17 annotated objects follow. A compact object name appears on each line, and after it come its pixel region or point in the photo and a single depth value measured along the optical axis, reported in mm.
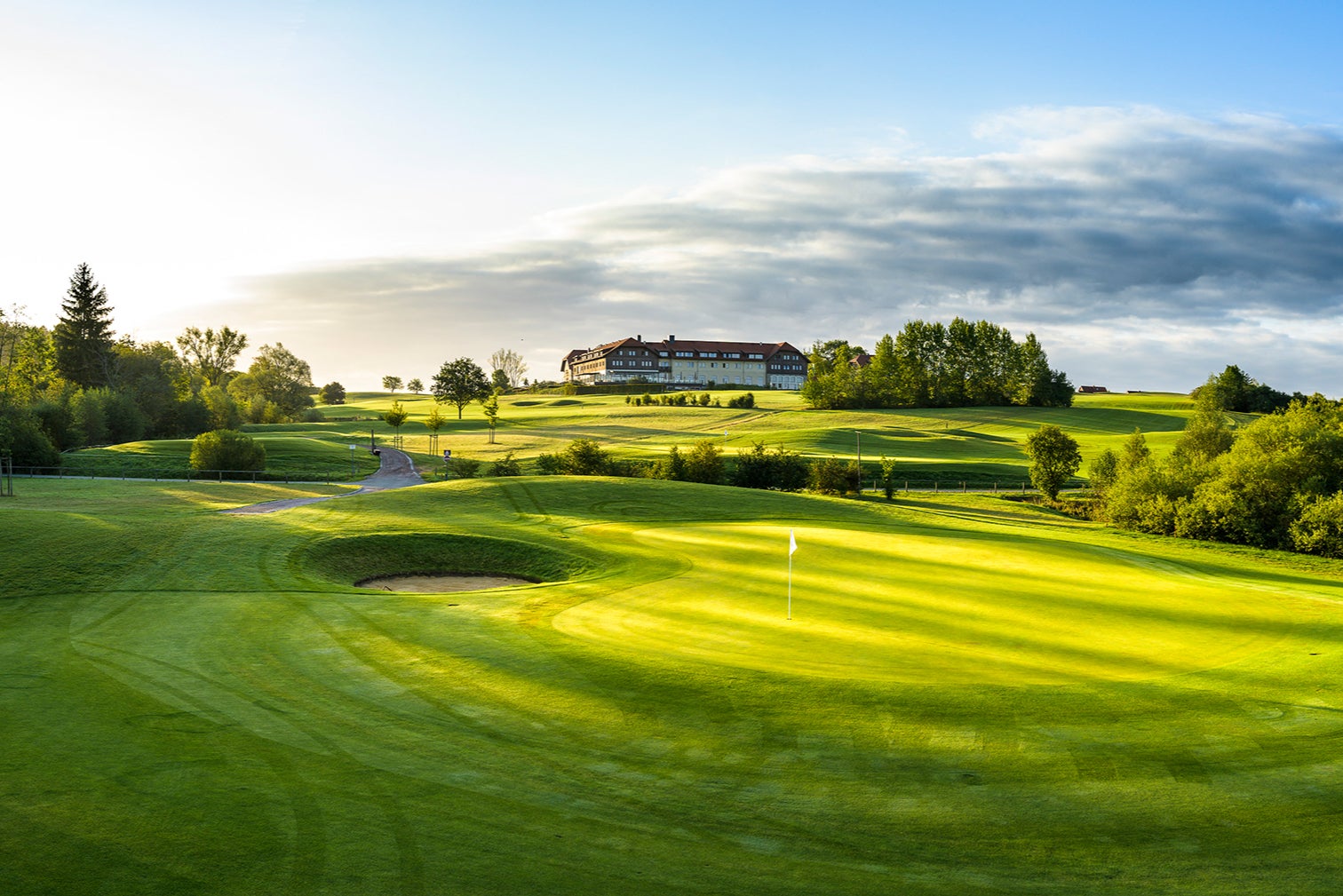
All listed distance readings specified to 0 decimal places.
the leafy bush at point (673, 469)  63500
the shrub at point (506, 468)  61562
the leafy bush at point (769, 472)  64812
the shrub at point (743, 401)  136750
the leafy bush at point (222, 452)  62906
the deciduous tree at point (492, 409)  105500
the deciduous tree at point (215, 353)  146250
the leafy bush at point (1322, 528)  42594
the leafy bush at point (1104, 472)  62625
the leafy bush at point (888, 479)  61875
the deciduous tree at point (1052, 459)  65625
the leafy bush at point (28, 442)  59156
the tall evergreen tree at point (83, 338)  105625
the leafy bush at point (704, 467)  63531
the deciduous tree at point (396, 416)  100438
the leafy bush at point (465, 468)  63750
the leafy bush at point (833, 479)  63188
